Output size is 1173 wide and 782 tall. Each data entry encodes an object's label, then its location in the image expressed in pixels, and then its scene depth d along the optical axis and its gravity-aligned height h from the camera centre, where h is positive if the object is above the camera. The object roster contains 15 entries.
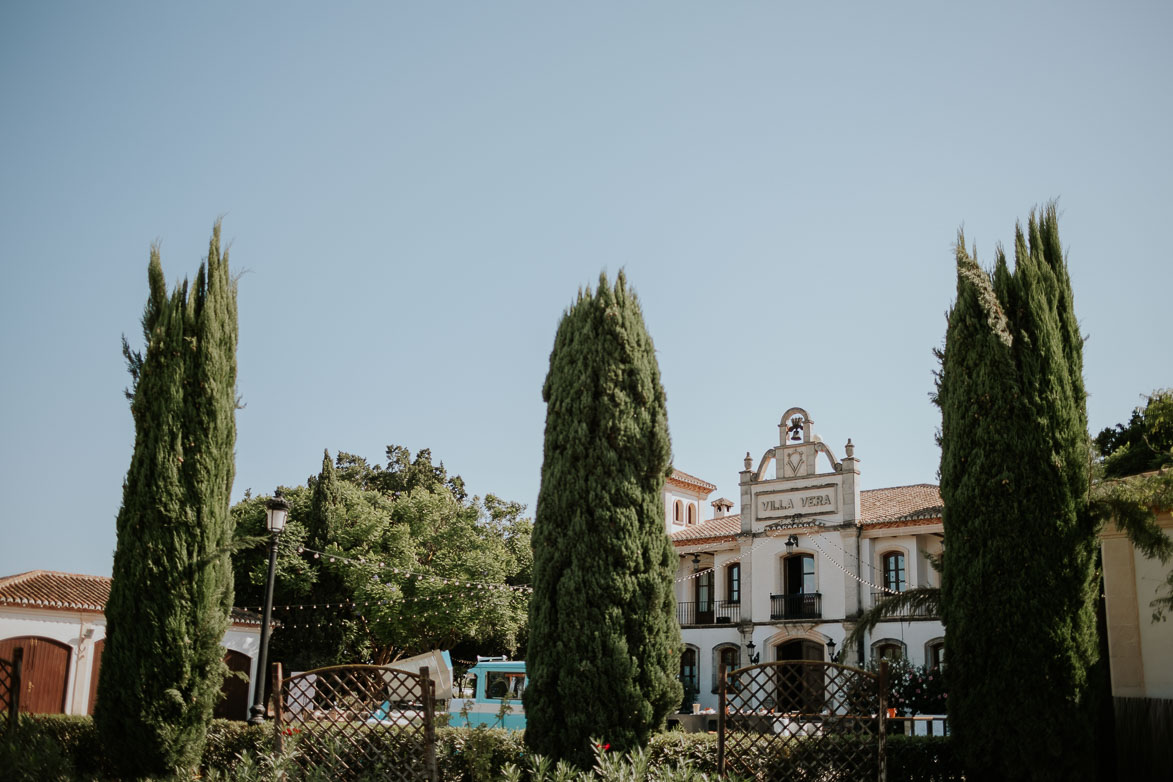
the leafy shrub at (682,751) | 10.25 -1.68
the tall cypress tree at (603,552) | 9.38 +0.45
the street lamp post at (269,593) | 11.77 -0.07
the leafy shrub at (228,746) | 11.39 -1.92
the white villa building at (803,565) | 26.86 +1.04
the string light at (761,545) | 27.09 +1.17
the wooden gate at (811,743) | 8.77 -1.35
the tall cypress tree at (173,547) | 9.48 +0.39
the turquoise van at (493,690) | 19.11 -2.00
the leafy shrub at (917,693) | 17.52 -1.69
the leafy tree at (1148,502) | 8.47 +0.95
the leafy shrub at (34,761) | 7.17 -1.40
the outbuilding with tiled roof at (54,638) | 19.97 -1.19
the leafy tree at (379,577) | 28.56 +0.38
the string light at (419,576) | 27.43 +0.45
